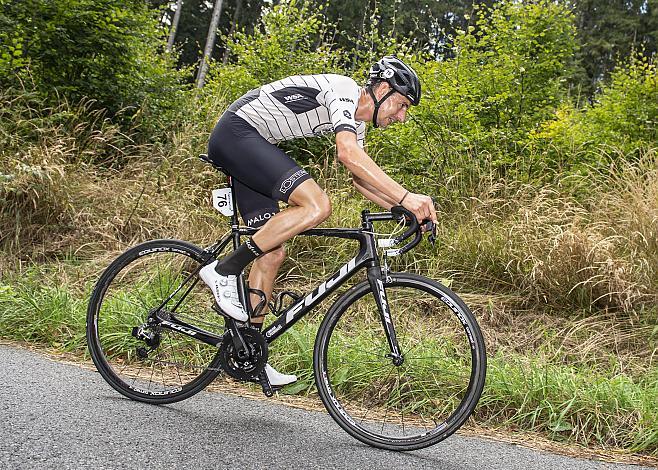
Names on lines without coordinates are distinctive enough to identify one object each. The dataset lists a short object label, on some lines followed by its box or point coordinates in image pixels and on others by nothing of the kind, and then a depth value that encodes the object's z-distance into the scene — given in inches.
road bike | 135.6
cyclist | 135.3
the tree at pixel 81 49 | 313.1
